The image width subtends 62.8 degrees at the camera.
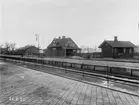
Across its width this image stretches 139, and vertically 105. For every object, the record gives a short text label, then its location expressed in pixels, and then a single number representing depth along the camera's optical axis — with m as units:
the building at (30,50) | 65.49
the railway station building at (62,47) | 43.21
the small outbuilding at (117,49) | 32.00
